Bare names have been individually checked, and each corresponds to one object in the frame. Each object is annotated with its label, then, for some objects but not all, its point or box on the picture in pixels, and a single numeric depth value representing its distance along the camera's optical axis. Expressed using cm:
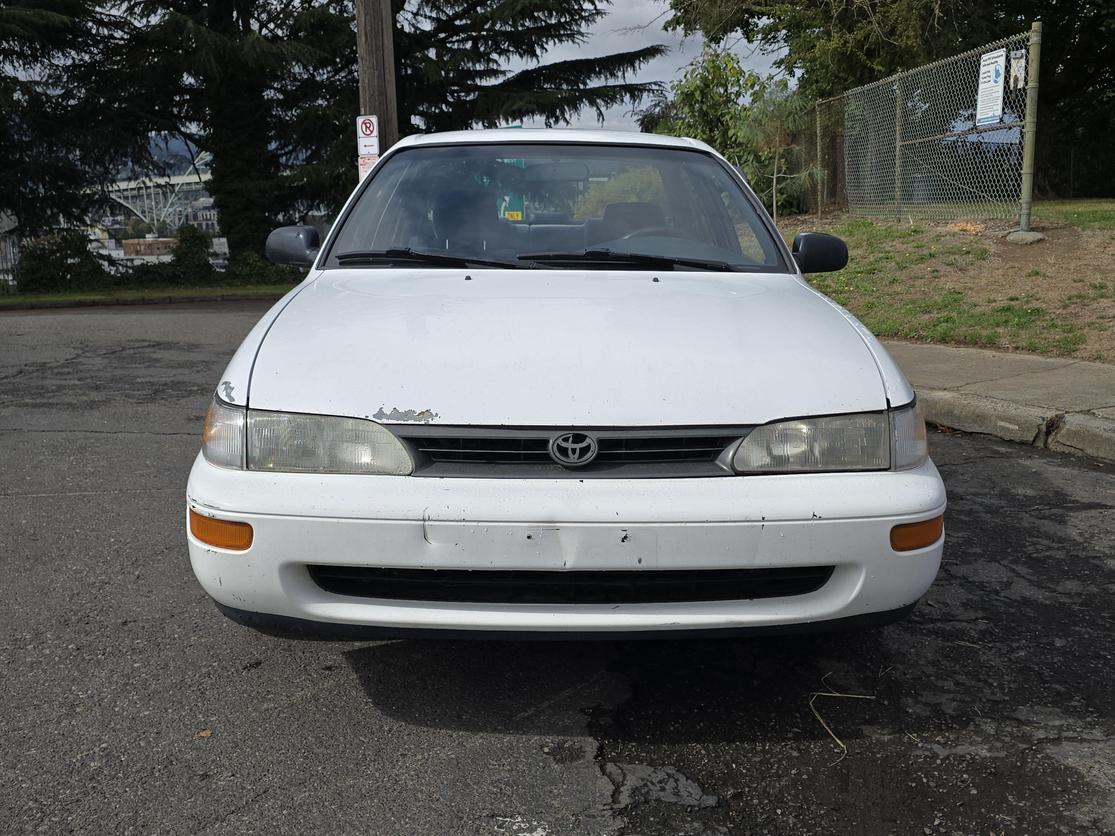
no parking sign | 1022
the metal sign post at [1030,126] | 918
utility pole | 1035
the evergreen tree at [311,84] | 2216
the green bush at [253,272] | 2239
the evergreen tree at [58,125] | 2159
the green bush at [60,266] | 2156
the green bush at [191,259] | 2238
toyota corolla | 224
